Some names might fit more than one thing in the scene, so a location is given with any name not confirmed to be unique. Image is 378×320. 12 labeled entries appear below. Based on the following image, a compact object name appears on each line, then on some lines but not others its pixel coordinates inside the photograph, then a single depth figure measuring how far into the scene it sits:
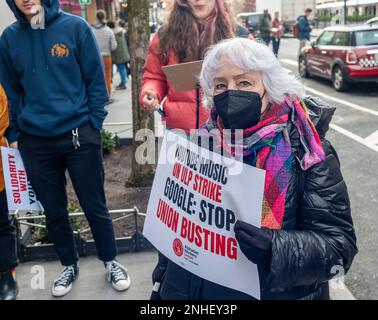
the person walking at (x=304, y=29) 15.82
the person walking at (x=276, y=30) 18.78
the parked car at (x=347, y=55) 10.71
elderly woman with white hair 1.52
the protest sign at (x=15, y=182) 2.97
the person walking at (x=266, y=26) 18.97
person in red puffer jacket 2.72
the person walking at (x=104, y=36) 10.16
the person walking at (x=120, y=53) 11.74
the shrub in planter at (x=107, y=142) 6.44
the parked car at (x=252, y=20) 26.98
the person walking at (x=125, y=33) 13.98
